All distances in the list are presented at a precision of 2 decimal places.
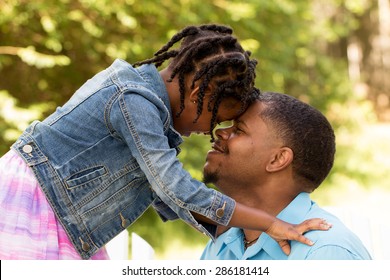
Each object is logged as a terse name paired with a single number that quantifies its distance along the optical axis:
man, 2.84
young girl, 2.54
